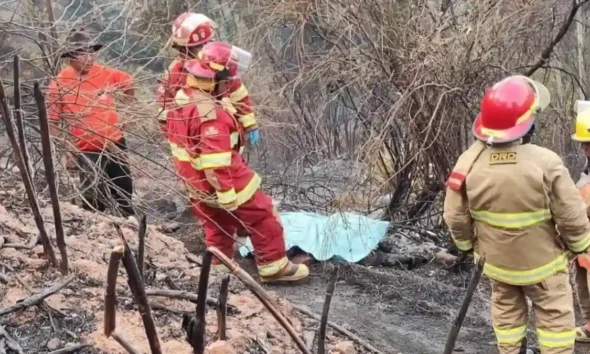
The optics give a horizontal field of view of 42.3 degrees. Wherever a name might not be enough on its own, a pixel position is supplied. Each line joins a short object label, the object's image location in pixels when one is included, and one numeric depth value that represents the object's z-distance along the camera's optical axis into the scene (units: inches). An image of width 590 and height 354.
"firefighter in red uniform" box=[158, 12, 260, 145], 202.8
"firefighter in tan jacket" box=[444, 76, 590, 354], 141.5
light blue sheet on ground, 219.9
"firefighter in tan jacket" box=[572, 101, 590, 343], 167.5
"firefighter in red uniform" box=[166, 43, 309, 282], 193.5
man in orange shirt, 148.5
